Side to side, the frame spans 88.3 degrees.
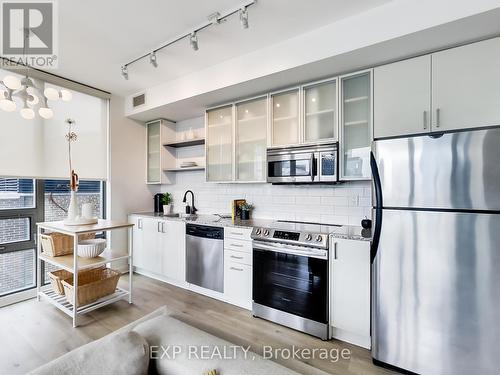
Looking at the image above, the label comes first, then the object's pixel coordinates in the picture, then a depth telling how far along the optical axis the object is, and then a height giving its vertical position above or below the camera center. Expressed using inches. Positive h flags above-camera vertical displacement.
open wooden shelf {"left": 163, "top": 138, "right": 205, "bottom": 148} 147.9 +26.4
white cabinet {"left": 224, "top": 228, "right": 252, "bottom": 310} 109.3 -35.0
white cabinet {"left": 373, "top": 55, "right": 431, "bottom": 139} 82.1 +29.4
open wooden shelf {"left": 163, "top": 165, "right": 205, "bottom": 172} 149.5 +10.7
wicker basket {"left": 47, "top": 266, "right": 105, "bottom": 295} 110.9 -40.5
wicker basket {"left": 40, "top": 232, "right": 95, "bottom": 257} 111.3 -25.1
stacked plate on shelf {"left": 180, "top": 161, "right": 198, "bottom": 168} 152.4 +13.2
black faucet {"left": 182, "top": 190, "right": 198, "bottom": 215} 157.3 -13.3
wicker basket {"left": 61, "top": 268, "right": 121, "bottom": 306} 103.5 -41.9
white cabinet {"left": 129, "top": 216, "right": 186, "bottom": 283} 133.0 -33.7
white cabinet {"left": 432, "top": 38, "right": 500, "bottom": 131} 72.6 +29.3
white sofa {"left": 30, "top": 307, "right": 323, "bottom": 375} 33.6 -25.1
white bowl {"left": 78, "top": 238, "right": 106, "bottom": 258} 108.1 -26.2
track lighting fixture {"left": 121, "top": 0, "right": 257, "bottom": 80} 76.4 +53.9
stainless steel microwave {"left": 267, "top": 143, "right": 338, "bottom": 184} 100.7 +9.0
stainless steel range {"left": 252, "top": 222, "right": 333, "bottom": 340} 90.1 -33.8
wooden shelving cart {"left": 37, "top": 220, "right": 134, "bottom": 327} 97.9 -30.9
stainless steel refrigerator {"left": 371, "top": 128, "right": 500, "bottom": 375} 61.9 -17.7
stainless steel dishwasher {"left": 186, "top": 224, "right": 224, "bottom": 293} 118.0 -33.4
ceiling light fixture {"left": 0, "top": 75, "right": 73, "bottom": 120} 74.4 +28.8
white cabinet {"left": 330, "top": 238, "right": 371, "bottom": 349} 83.1 -34.7
